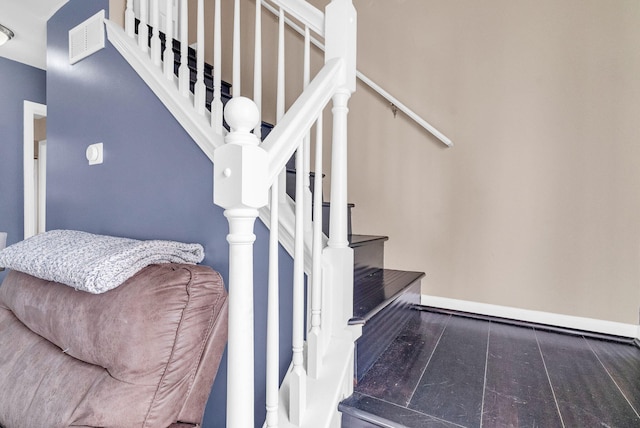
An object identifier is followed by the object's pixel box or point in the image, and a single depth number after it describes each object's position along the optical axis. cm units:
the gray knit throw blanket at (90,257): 93
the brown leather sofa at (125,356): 85
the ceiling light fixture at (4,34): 230
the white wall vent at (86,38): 157
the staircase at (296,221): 67
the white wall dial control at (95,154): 158
